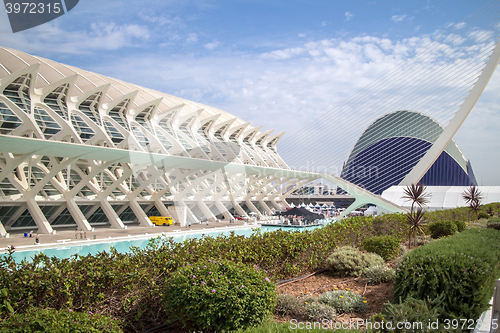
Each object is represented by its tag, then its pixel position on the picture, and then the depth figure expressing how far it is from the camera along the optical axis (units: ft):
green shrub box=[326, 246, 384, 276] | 24.62
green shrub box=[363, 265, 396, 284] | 22.56
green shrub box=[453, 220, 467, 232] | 43.90
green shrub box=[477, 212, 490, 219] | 65.52
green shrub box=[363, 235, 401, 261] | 29.53
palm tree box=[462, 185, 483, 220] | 63.82
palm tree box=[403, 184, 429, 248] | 36.96
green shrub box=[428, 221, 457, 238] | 41.39
